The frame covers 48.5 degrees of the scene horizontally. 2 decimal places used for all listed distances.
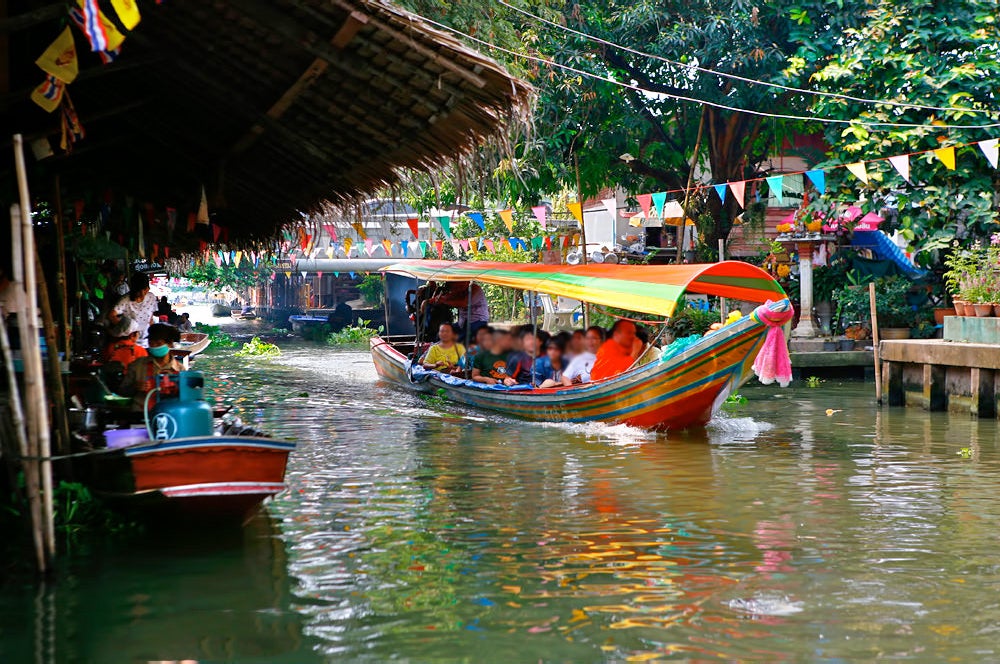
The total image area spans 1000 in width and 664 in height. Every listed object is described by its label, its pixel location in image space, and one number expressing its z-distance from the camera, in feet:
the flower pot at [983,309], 50.17
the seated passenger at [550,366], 49.78
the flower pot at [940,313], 62.28
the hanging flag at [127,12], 18.45
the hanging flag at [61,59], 20.58
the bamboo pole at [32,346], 19.84
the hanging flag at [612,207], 95.14
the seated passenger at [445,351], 58.44
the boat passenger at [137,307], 42.06
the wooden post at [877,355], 55.93
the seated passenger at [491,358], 53.57
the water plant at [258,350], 96.82
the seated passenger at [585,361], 47.55
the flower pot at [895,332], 64.59
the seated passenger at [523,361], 51.62
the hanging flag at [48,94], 21.95
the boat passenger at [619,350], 45.68
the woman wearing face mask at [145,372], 27.78
